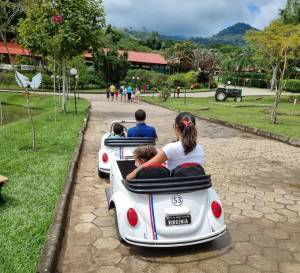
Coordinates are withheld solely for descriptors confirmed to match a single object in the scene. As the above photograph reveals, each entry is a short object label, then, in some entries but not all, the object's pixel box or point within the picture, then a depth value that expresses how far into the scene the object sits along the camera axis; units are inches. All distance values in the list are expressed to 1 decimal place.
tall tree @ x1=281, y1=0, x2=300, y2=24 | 1258.0
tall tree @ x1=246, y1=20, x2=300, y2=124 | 682.2
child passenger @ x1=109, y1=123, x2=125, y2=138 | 288.4
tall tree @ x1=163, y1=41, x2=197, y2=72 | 2543.8
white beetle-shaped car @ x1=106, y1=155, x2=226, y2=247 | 157.8
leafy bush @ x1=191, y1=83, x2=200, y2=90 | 2134.6
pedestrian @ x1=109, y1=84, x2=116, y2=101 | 1280.8
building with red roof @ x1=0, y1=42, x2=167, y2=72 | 2374.5
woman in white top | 171.3
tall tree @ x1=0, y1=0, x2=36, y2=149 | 341.1
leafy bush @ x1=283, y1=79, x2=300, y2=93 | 1915.6
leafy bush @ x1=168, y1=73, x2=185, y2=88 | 2007.9
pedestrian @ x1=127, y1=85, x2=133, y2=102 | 1300.9
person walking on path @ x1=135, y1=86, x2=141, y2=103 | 1305.4
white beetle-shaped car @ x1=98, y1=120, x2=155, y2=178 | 261.9
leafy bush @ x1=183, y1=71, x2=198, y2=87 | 2183.6
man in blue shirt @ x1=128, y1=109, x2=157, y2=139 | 268.4
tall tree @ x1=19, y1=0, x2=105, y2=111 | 639.1
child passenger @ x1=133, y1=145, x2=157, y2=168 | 182.2
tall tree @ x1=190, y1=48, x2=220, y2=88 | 2477.9
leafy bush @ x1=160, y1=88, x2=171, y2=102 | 1244.2
